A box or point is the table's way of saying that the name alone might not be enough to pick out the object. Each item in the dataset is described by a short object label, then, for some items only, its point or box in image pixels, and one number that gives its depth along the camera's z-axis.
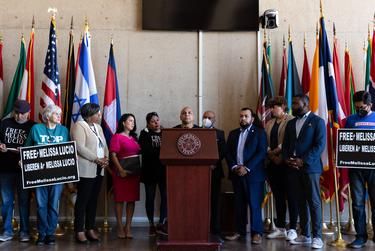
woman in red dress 4.50
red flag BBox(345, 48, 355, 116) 5.48
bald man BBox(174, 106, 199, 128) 4.43
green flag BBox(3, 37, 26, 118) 5.21
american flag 5.15
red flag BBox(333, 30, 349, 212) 5.12
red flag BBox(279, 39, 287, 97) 5.56
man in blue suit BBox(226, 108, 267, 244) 4.35
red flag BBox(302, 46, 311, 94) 5.53
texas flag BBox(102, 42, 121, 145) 5.29
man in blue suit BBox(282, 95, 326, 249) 4.05
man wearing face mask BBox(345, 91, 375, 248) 4.04
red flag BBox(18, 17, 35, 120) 5.21
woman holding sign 4.19
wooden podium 3.82
